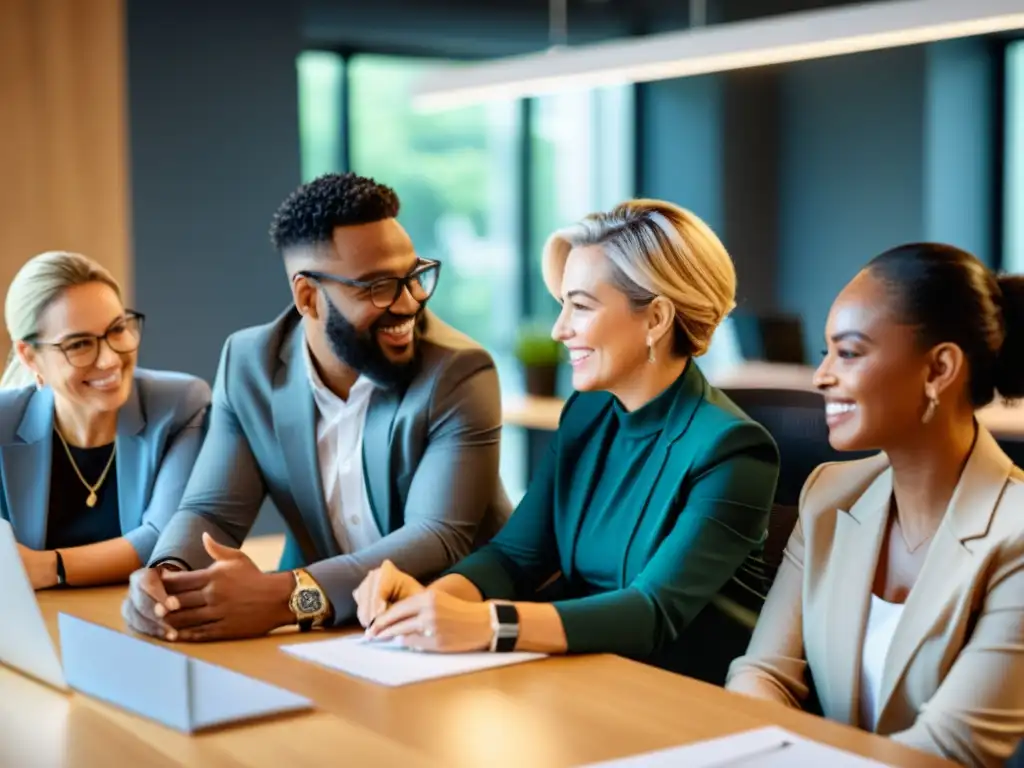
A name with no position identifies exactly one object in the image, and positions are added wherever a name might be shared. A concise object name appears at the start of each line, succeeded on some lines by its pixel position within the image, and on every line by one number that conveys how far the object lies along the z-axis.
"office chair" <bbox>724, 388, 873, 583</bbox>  2.19
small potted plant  6.31
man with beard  2.39
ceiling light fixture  3.32
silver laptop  1.81
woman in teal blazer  1.92
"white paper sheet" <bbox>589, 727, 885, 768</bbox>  1.39
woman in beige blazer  1.63
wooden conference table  1.48
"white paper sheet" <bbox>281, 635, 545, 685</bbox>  1.77
